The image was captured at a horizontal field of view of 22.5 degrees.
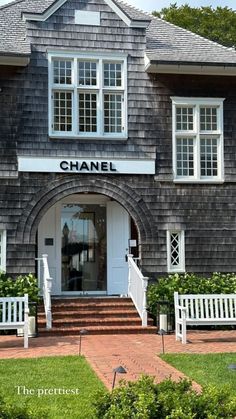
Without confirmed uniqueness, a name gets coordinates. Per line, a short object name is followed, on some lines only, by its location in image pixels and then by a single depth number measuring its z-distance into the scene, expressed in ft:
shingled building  45.50
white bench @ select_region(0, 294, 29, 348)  35.37
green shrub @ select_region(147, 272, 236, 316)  43.62
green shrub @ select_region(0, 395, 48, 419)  14.60
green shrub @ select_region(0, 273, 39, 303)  41.42
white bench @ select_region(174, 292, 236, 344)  38.27
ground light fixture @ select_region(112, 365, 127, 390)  17.78
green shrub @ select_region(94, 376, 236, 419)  14.62
